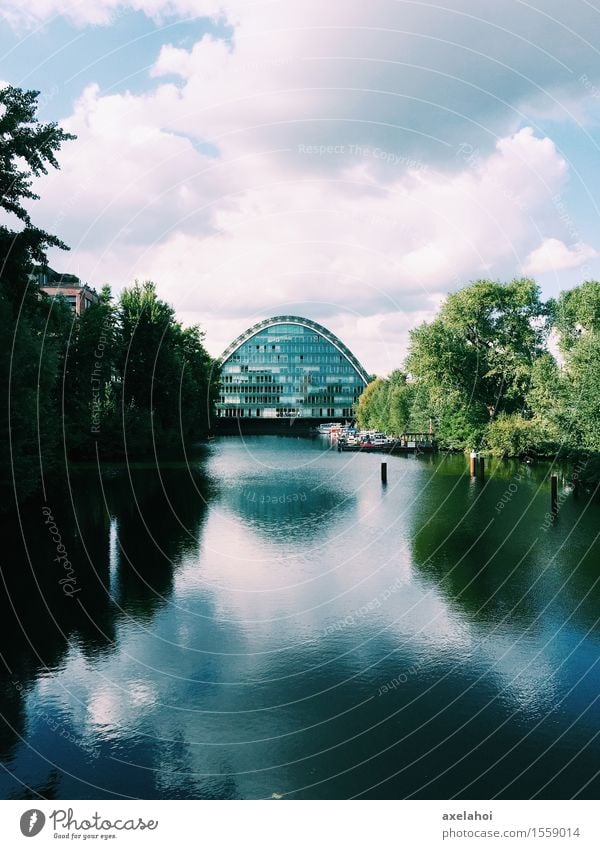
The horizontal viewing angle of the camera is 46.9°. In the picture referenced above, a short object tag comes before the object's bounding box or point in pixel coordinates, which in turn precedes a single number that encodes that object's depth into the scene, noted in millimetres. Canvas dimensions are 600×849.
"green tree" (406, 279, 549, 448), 77250
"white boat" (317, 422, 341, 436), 144800
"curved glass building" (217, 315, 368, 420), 185750
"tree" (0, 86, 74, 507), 33719
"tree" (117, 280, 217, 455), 79125
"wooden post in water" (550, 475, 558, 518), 36969
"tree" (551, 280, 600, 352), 59812
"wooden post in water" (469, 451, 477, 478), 57966
